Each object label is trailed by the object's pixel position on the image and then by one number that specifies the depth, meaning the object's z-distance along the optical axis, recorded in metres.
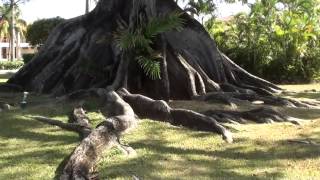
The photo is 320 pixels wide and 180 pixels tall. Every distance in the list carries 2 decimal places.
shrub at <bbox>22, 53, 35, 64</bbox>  17.85
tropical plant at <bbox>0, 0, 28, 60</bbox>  7.45
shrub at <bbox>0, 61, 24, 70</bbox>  23.64
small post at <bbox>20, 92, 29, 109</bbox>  6.33
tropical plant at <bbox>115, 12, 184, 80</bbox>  6.53
